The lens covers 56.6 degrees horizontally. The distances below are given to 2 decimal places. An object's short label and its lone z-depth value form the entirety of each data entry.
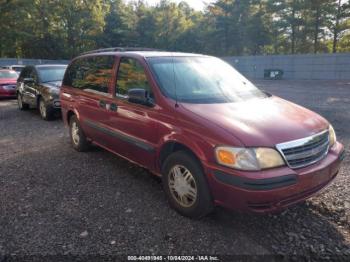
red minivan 2.90
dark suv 8.77
